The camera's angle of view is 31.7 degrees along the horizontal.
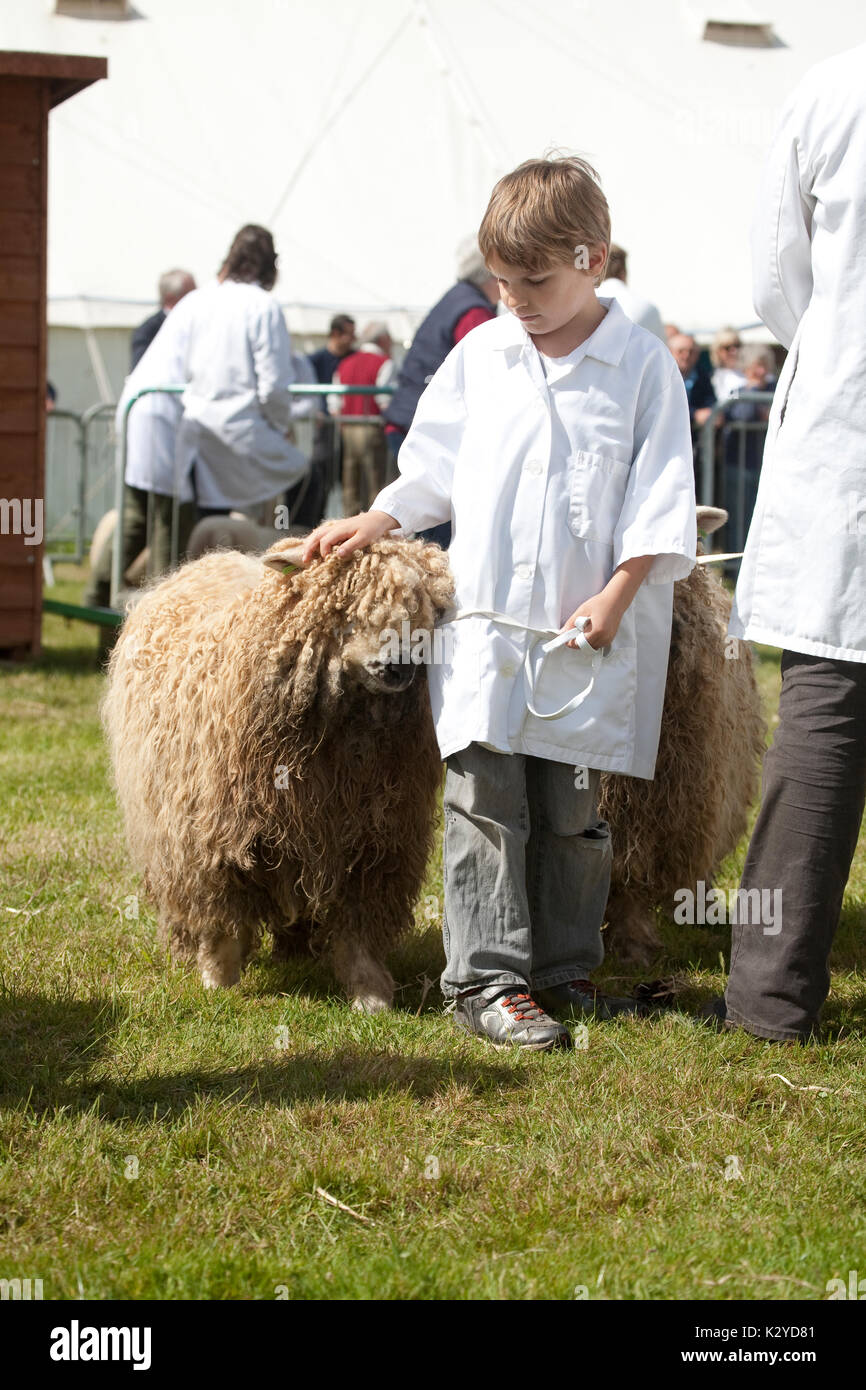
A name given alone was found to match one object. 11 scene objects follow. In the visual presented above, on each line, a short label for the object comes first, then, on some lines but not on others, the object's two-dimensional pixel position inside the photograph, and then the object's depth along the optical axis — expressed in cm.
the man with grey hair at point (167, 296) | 1010
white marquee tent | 1862
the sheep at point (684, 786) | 414
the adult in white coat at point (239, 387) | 808
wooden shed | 859
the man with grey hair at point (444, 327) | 637
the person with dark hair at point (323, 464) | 1012
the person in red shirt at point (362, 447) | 1029
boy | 348
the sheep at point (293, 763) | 360
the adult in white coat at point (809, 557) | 333
